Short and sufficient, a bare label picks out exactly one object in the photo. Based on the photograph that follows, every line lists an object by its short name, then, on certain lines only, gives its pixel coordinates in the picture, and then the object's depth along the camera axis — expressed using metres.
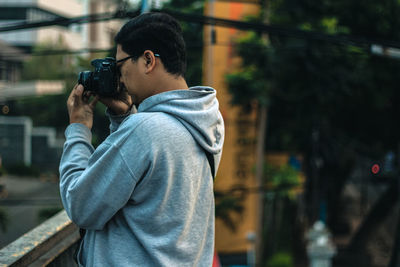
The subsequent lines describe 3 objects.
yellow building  12.07
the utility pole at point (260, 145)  12.12
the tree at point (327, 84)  10.42
